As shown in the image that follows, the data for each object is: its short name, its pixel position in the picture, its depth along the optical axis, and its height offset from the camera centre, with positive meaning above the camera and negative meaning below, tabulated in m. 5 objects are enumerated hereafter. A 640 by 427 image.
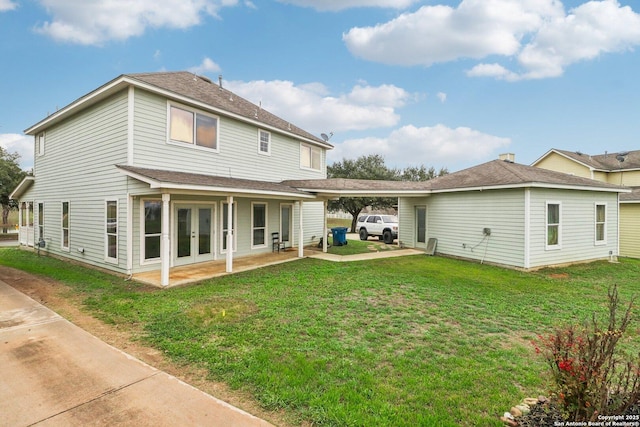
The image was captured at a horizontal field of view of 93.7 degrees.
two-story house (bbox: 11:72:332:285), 8.71 +1.20
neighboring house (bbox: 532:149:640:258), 15.53 +2.57
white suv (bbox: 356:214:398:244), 19.05 -1.21
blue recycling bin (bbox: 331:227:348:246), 16.28 -1.53
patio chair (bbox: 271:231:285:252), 13.61 -1.49
